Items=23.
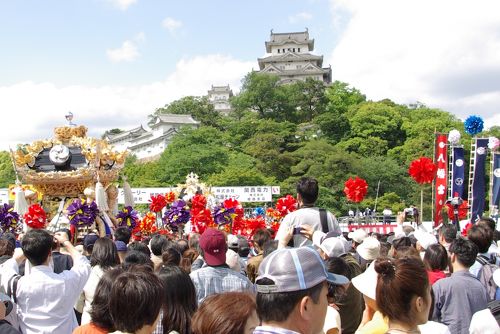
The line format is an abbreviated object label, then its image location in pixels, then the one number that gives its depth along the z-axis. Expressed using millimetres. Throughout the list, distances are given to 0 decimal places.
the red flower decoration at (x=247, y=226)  10617
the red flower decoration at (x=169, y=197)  13800
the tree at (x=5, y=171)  54312
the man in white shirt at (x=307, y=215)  4773
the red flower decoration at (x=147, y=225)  12636
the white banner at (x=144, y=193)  25797
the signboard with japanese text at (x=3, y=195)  24056
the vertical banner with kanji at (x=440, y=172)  14258
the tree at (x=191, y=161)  41500
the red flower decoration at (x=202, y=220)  10367
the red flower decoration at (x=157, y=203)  13453
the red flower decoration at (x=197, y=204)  10838
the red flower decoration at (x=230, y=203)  10578
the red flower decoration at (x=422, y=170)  11594
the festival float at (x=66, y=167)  14297
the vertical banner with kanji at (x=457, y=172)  13984
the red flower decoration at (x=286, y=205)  12117
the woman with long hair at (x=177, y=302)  3217
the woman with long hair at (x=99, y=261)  4504
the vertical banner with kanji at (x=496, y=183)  13820
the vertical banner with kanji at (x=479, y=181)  13648
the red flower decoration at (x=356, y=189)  10883
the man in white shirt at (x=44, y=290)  3996
